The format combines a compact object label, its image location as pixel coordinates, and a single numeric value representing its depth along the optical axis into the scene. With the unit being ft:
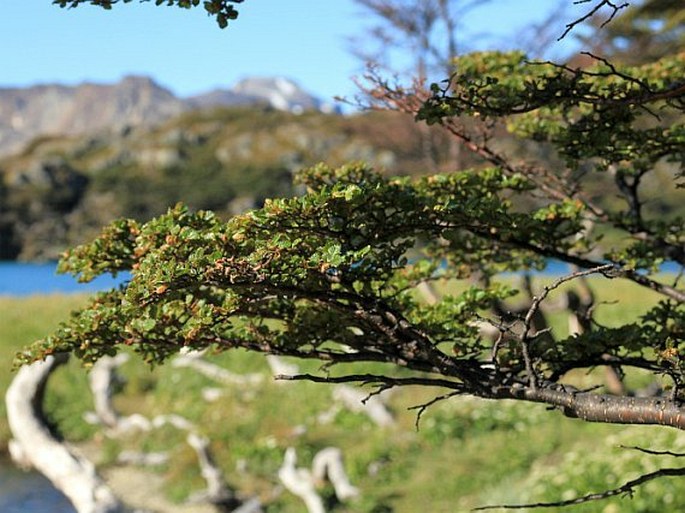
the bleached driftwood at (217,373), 64.08
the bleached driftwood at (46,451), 27.43
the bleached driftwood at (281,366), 61.05
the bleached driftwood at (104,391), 56.90
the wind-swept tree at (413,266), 13.32
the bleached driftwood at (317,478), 40.73
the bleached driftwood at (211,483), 44.45
